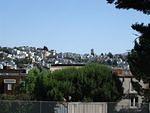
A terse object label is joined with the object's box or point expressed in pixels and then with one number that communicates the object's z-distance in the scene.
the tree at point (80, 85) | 48.41
